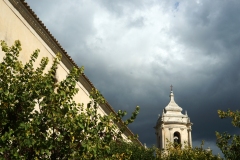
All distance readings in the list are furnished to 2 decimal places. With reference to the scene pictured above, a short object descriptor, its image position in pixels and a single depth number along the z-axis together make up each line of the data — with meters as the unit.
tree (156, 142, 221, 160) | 22.17
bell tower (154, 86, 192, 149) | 38.98
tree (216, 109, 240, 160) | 13.55
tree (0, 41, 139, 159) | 7.35
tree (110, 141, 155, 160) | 19.28
